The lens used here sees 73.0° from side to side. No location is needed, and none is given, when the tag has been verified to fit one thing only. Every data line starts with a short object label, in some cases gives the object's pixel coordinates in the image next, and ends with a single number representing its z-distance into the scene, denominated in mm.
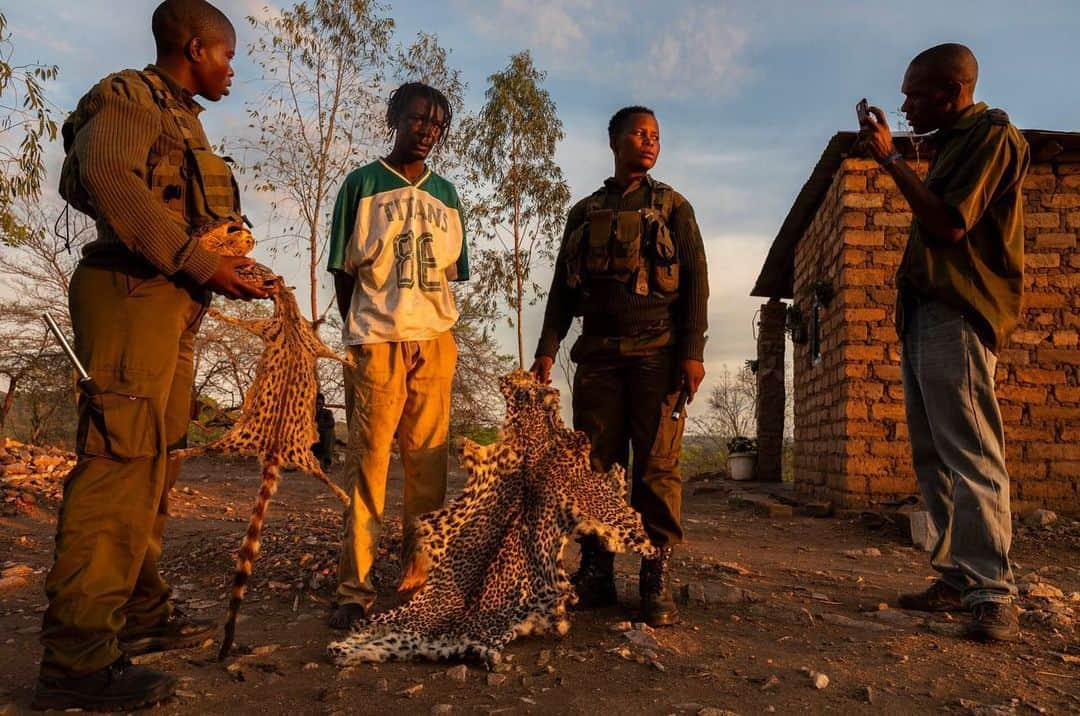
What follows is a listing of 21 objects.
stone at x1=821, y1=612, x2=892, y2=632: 3012
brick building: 6758
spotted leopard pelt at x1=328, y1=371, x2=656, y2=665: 2576
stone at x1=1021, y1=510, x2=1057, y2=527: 6250
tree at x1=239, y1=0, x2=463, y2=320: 12617
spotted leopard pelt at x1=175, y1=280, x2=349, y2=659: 2320
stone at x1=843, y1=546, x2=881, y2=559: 5184
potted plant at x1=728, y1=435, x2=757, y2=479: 11672
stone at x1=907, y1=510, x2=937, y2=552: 5426
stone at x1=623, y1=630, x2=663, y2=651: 2643
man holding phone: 2861
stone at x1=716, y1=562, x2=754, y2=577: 4117
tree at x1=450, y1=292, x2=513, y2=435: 14703
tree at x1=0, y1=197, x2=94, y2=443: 14516
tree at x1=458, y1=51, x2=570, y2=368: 14414
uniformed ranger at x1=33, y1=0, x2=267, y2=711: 2045
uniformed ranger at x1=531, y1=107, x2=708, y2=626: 3049
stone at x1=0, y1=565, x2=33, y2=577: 4062
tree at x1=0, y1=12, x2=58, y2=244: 6641
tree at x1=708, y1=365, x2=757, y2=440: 15776
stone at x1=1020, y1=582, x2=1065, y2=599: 3625
